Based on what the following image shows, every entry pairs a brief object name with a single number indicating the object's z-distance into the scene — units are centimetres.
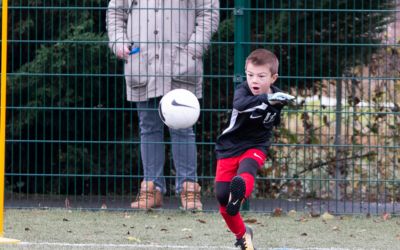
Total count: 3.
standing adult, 1950
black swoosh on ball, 1717
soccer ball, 1714
